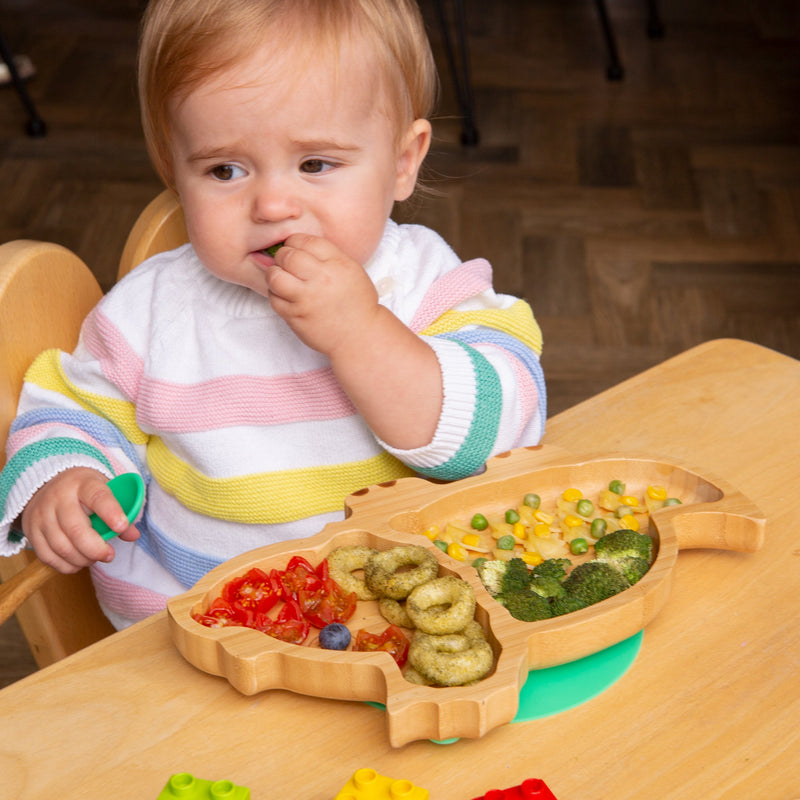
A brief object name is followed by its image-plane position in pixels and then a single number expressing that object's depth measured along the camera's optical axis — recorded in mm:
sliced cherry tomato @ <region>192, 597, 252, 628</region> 1041
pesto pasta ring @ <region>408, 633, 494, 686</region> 1005
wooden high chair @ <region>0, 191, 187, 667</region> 1191
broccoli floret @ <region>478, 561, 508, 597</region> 1063
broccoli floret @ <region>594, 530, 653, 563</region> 1074
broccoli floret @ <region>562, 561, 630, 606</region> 1050
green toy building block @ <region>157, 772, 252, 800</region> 975
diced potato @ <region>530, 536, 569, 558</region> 1092
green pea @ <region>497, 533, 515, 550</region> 1091
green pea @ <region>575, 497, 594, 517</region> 1111
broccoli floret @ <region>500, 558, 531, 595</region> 1059
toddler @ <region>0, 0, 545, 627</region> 1147
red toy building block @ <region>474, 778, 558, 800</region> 973
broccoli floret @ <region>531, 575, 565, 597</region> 1055
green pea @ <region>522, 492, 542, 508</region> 1116
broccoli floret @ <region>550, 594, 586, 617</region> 1044
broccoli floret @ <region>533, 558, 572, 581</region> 1068
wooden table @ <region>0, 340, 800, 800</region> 994
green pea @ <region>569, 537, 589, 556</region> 1091
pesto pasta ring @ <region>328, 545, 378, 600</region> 1062
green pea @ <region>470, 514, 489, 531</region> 1108
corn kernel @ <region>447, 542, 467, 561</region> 1086
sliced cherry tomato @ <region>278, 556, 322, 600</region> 1060
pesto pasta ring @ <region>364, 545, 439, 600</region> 1052
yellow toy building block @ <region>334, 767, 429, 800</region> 973
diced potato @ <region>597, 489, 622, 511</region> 1115
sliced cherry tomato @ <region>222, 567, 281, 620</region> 1055
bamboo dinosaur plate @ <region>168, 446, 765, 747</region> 995
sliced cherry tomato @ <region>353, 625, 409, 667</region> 1035
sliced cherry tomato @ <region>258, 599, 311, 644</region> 1042
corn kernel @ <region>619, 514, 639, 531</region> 1100
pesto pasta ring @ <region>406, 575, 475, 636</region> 1030
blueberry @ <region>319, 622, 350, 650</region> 1036
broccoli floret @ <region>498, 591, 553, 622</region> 1041
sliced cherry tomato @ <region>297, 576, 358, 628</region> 1049
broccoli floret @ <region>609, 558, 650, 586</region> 1064
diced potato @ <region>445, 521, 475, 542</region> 1104
